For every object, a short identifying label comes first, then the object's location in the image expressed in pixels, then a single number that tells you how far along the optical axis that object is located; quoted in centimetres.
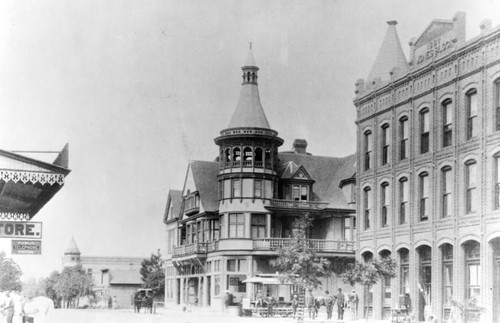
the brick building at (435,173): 2967
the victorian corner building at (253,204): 5409
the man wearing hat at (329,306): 3847
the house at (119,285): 10500
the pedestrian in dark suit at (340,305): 3688
